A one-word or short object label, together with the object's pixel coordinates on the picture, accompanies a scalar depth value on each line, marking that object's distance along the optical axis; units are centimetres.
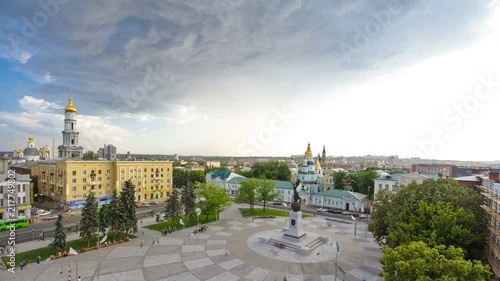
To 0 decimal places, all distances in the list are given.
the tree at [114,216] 3719
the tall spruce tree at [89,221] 3450
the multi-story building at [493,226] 2383
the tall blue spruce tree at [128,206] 3819
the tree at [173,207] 4519
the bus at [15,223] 4281
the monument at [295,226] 3759
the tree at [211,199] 4891
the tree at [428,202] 2486
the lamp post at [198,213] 4409
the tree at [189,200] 4772
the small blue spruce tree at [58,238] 3250
